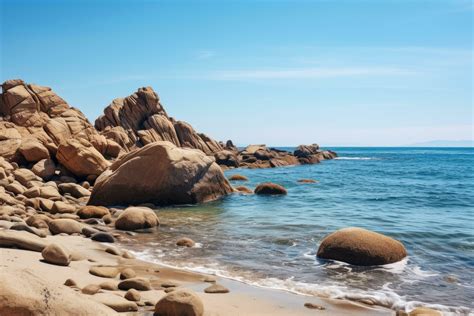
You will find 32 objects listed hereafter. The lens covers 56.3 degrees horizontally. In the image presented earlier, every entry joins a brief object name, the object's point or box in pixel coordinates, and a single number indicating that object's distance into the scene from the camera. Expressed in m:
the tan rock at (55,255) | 8.38
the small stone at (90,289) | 6.59
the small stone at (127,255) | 10.31
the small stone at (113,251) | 10.49
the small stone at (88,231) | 12.49
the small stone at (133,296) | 6.67
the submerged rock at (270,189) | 25.19
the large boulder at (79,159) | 24.36
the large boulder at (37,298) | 4.63
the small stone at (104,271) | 8.15
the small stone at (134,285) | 7.32
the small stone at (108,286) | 7.19
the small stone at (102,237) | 11.92
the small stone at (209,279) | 8.57
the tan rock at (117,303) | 6.09
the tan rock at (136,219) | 14.23
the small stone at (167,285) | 7.81
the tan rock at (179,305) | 6.05
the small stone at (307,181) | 33.47
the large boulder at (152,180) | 19.75
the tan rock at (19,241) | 8.89
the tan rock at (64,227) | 12.48
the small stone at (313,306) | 7.21
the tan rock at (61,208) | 16.25
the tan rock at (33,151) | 25.23
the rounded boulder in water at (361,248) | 10.24
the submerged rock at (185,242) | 11.93
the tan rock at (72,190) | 21.52
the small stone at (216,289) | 7.72
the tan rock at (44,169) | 23.92
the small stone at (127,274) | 8.04
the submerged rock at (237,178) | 35.58
